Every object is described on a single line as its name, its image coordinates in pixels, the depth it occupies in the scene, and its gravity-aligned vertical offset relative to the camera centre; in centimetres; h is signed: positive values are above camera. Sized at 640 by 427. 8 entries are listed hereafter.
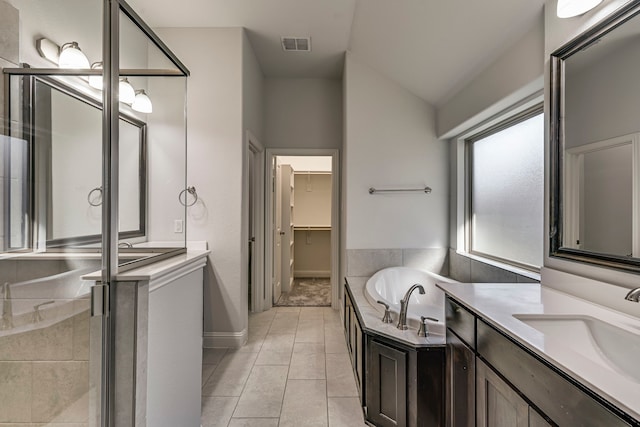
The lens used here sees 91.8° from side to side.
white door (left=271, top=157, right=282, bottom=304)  397 -23
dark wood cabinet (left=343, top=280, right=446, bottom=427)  155 -90
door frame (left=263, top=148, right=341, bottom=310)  379 -4
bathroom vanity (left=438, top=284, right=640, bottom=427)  67 -40
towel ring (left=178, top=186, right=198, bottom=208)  279 +18
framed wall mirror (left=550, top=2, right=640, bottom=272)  111 +28
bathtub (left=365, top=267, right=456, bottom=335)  275 -68
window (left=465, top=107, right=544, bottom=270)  208 +18
